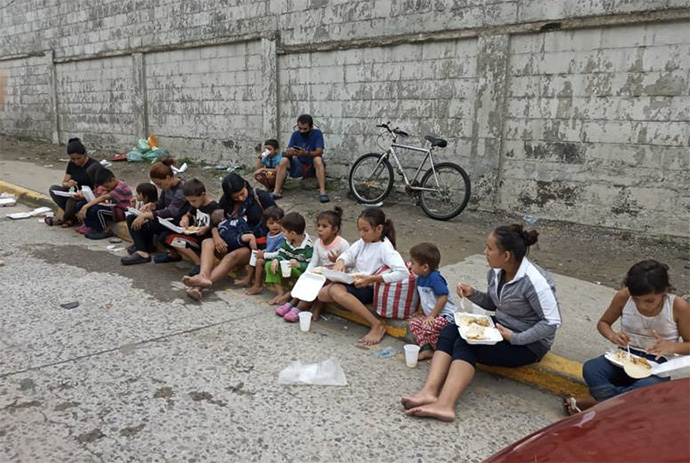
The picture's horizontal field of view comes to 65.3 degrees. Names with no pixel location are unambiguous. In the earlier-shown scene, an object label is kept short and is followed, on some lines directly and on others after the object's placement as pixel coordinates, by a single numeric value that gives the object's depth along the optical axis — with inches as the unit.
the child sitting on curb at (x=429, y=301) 142.3
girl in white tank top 109.8
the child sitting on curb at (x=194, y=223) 203.6
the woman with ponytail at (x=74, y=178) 270.8
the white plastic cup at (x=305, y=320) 158.9
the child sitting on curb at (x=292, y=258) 178.5
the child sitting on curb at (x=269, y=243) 185.5
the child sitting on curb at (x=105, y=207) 257.4
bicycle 281.3
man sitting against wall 320.2
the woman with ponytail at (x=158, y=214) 218.2
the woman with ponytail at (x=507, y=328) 120.0
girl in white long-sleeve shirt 153.8
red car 58.6
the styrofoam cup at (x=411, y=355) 137.2
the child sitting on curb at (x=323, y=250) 165.8
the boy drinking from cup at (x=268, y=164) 331.0
